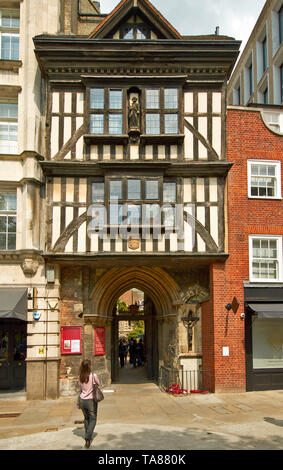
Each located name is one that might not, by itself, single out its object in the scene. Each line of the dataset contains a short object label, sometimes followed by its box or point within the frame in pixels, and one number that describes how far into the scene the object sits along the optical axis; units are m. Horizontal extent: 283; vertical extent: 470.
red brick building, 16.41
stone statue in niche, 16.86
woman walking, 9.45
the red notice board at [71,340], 16.91
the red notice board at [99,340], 17.56
